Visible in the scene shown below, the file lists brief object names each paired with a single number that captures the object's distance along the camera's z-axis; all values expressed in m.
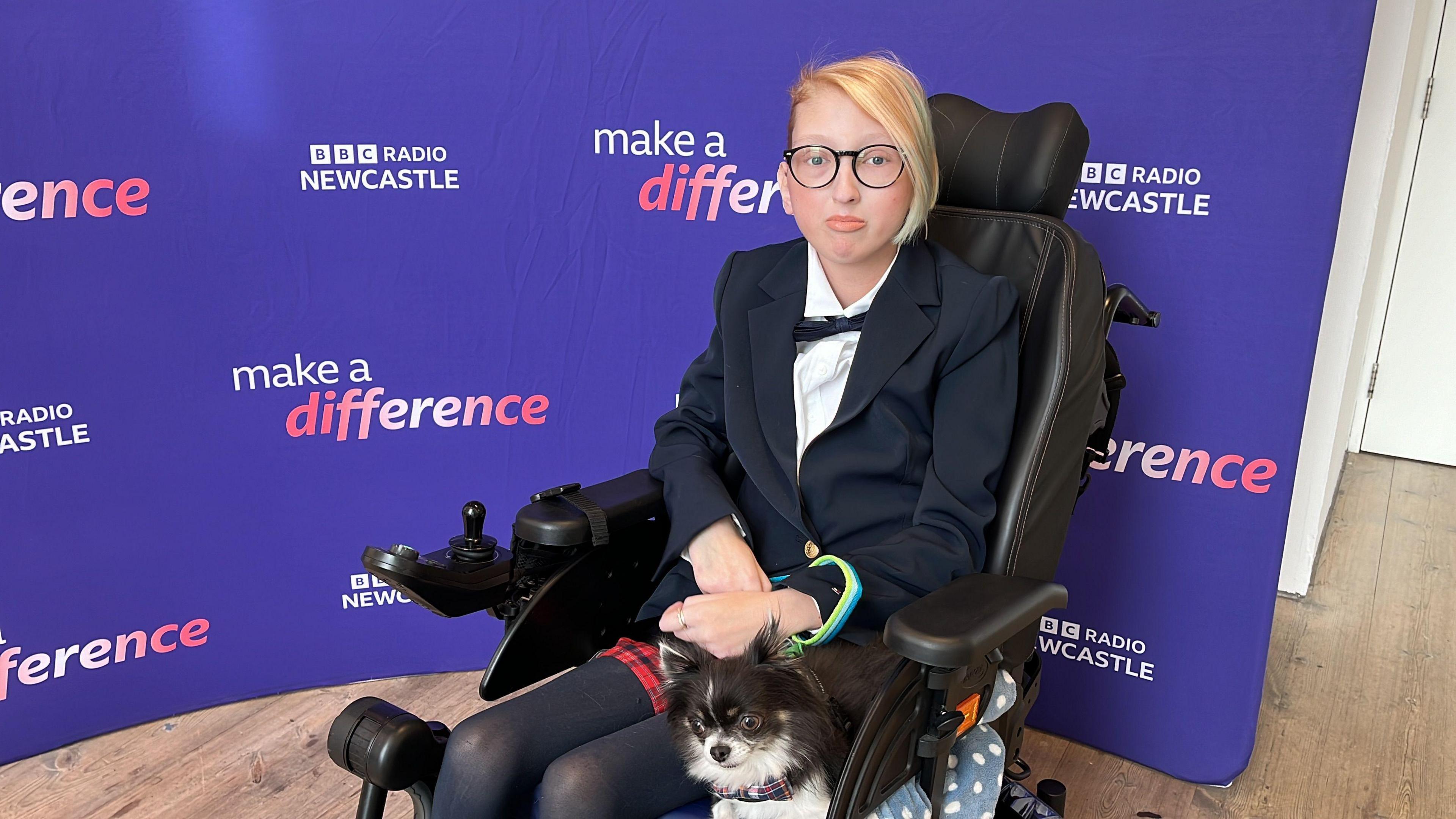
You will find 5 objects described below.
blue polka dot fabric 1.37
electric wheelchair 1.21
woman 1.36
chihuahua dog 1.21
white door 3.96
